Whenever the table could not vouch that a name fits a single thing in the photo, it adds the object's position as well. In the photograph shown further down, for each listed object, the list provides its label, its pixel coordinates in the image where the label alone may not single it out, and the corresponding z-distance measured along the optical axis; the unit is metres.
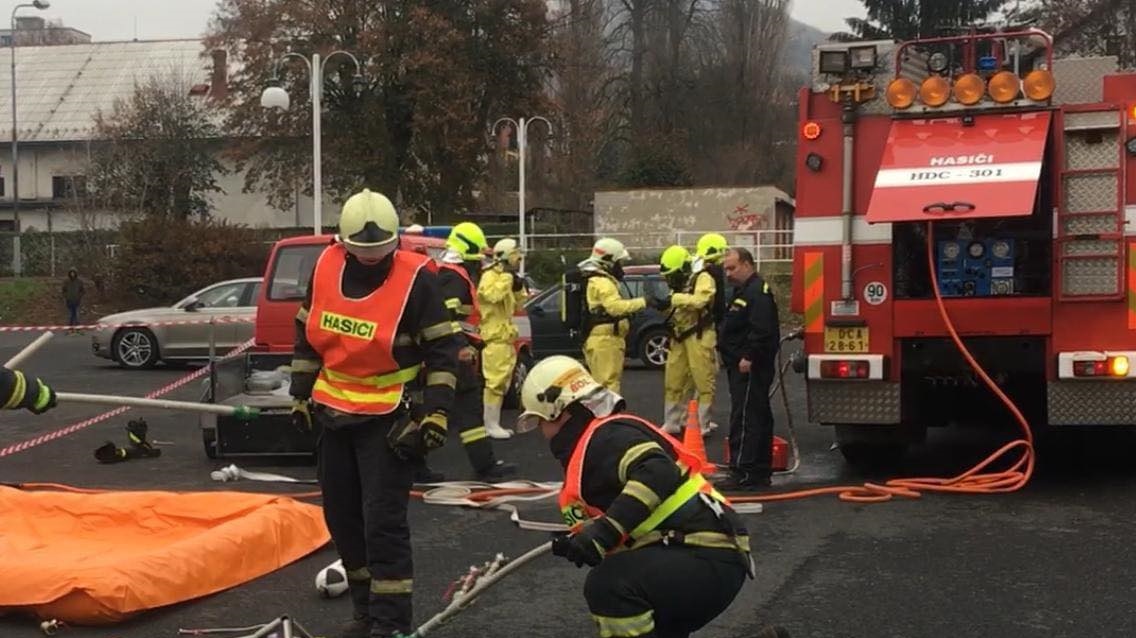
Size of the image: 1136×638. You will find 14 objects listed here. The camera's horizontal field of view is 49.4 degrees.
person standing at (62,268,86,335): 28.17
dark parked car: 18.11
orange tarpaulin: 5.51
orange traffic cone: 7.72
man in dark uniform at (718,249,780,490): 8.57
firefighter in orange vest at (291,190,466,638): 5.00
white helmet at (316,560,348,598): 5.98
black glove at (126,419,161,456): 10.45
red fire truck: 7.89
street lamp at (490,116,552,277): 30.17
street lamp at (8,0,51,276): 37.97
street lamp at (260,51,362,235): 19.05
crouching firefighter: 3.97
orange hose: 8.09
